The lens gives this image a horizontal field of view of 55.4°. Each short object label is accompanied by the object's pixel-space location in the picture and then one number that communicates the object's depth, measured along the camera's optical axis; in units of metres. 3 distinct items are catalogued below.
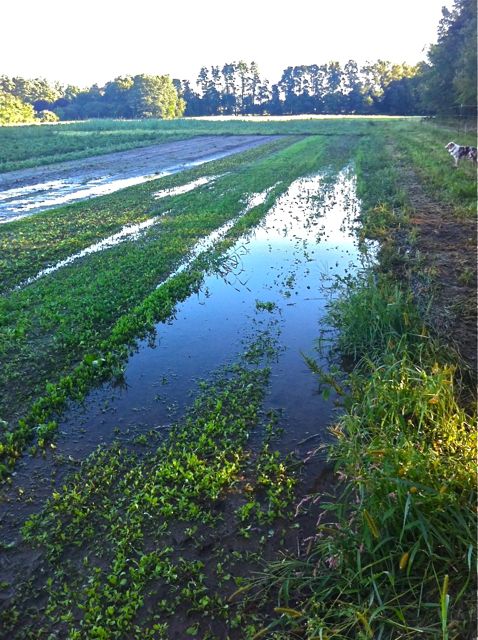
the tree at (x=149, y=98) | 96.50
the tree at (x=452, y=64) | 31.05
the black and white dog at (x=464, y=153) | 18.58
